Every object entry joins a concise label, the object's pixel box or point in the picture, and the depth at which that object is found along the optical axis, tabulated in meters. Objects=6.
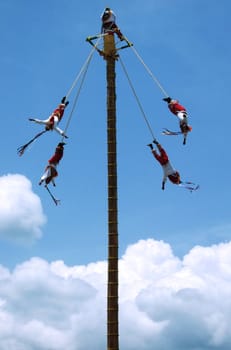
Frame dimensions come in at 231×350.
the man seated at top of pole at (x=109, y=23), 19.75
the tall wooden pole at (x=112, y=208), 17.19
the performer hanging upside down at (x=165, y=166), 19.56
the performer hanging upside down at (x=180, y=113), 20.02
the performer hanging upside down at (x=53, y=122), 19.58
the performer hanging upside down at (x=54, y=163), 19.64
